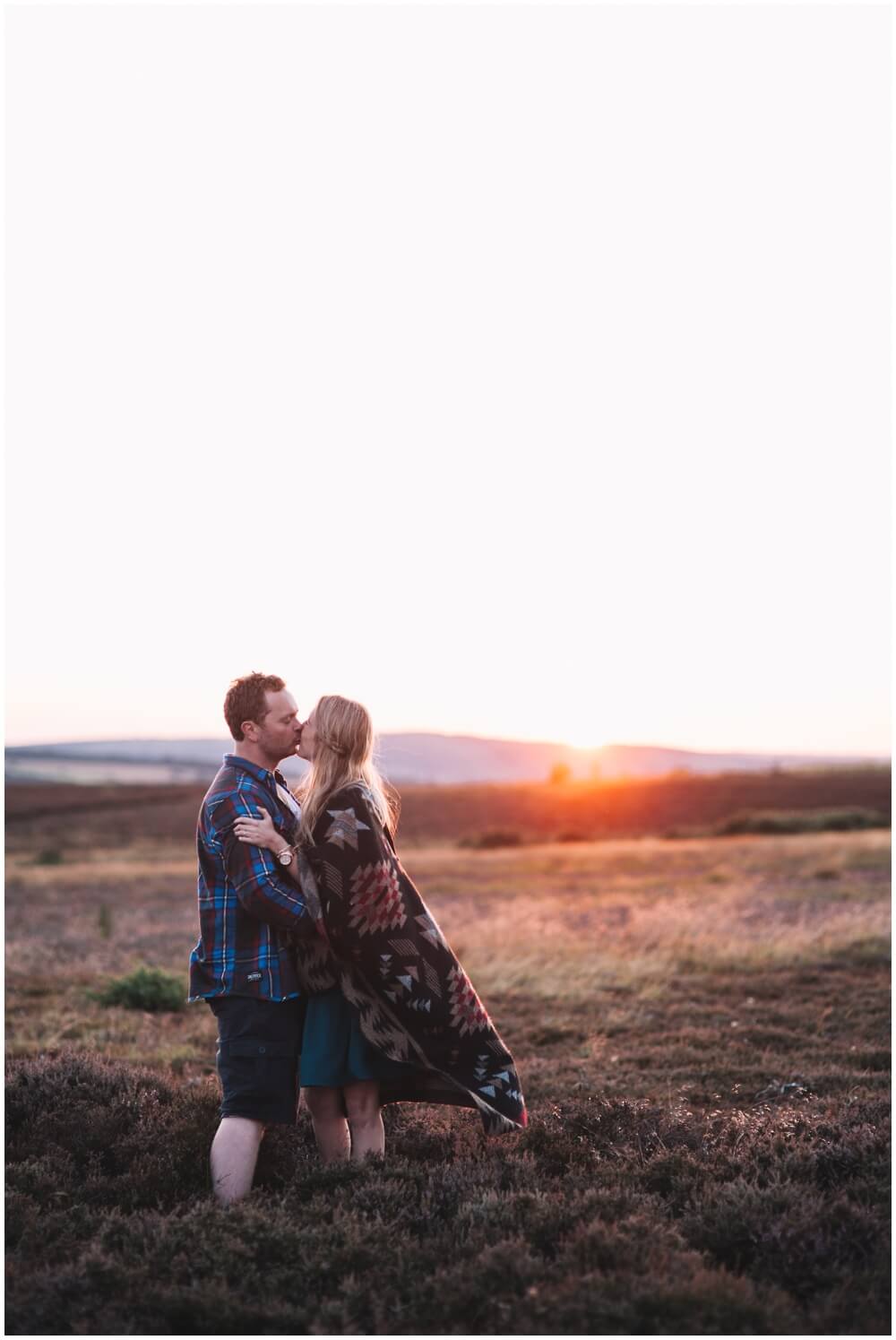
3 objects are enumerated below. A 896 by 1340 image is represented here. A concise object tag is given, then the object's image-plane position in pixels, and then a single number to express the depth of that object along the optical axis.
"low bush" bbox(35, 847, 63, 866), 37.31
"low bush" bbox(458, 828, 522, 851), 44.31
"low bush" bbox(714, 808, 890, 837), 42.97
